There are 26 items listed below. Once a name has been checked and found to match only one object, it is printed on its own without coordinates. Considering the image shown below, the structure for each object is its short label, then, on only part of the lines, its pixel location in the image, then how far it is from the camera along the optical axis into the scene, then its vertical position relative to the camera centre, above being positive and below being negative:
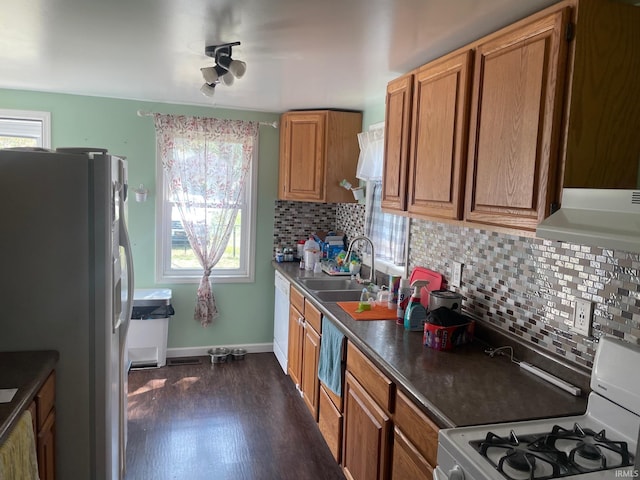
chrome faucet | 3.13 -0.50
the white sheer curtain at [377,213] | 3.20 -0.10
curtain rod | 3.82 +0.64
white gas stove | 1.17 -0.65
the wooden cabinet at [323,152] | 3.76 +0.38
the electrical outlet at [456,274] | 2.38 -0.37
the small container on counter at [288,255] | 4.23 -0.53
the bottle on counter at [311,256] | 3.81 -0.49
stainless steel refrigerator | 1.86 -0.38
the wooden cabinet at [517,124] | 1.48 +0.29
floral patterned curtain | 3.93 +0.15
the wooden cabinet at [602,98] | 1.44 +0.35
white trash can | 3.77 -1.13
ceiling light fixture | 2.26 +0.64
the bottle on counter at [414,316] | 2.28 -0.56
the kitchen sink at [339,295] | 3.07 -0.65
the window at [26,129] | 3.63 +0.45
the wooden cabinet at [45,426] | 1.70 -0.92
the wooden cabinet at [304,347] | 2.86 -1.02
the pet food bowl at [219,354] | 4.07 -1.42
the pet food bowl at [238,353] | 4.18 -1.44
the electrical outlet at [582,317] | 1.61 -0.38
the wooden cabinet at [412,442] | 1.52 -0.84
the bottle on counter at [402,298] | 2.46 -0.53
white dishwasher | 3.76 -1.04
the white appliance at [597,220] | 1.07 -0.03
